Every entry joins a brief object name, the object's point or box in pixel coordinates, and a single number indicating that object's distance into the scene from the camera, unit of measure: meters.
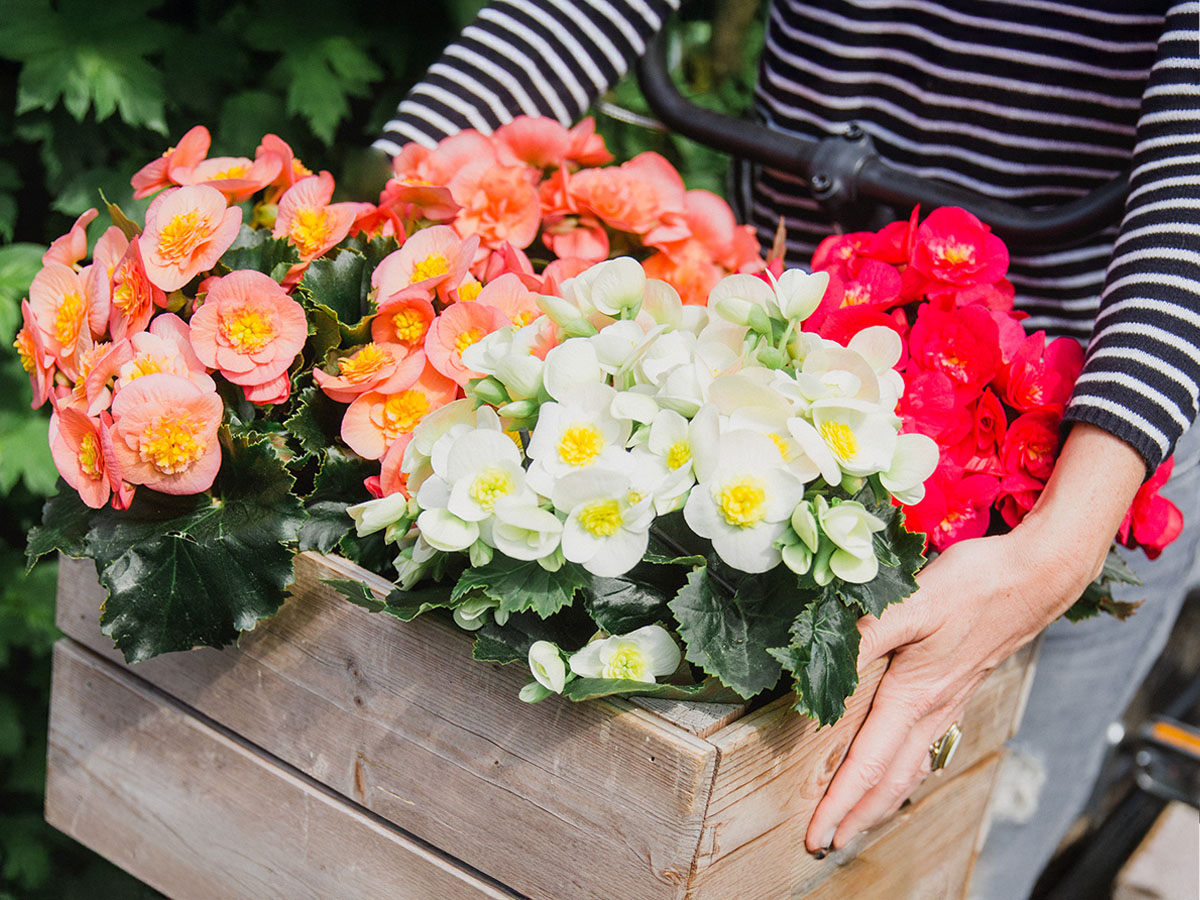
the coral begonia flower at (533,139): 1.11
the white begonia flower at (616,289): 0.77
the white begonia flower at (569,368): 0.72
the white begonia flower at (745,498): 0.67
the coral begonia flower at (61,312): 0.87
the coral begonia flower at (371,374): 0.83
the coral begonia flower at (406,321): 0.86
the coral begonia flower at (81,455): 0.80
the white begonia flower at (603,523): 0.66
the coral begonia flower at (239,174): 0.95
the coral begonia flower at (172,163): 0.99
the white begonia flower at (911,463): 0.71
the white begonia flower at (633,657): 0.71
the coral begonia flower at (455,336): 0.83
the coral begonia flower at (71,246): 0.93
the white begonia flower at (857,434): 0.69
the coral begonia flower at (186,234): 0.84
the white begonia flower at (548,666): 0.69
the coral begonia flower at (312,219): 0.92
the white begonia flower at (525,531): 0.67
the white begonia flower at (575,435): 0.69
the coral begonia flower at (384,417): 0.84
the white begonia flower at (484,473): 0.69
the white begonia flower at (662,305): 0.81
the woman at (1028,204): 0.82
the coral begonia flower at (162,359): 0.81
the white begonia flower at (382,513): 0.75
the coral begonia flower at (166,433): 0.77
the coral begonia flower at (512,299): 0.87
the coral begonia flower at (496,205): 1.02
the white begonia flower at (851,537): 0.67
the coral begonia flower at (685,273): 1.08
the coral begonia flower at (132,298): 0.84
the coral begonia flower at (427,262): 0.88
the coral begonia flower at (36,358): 0.87
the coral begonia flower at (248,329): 0.82
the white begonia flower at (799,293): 0.75
